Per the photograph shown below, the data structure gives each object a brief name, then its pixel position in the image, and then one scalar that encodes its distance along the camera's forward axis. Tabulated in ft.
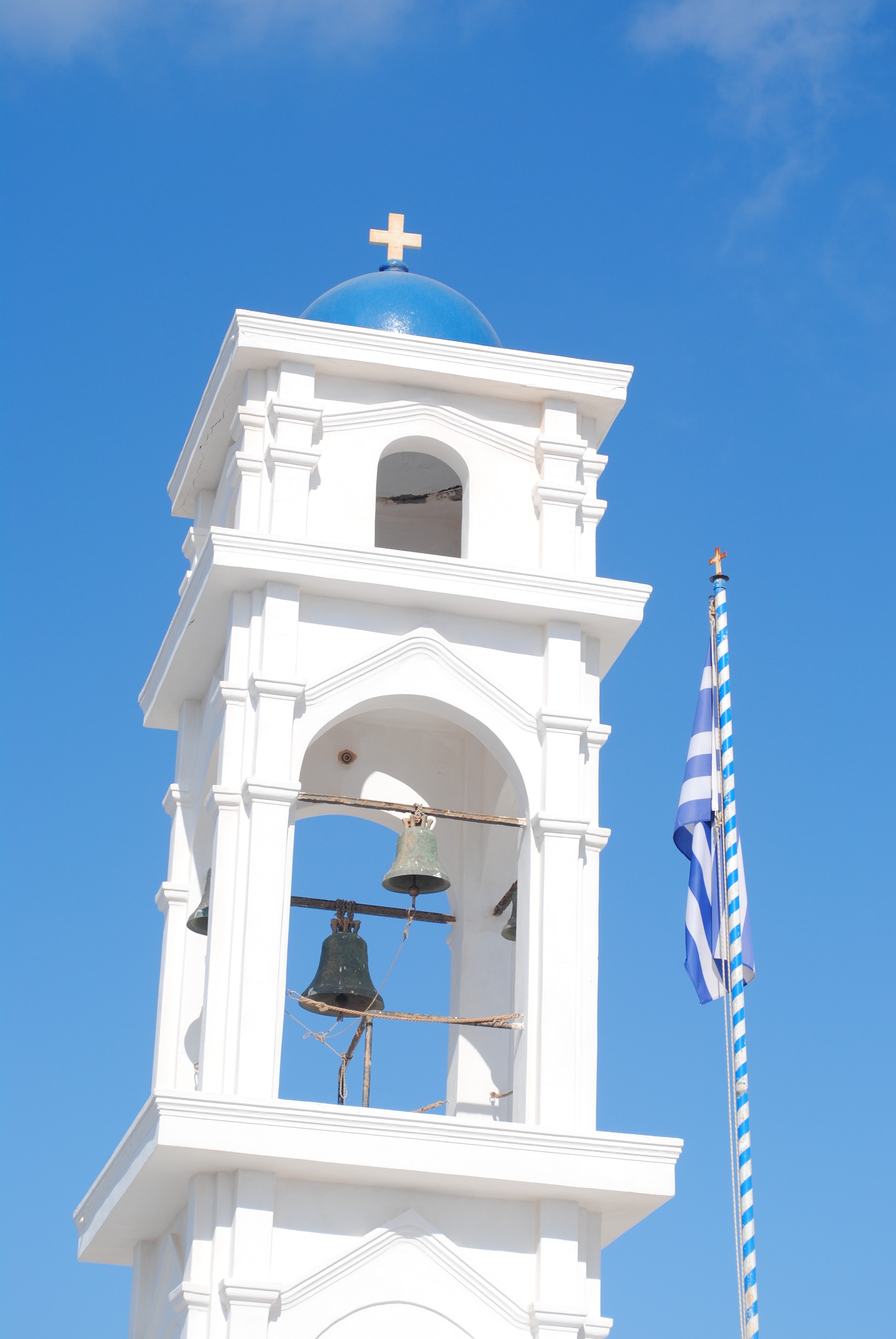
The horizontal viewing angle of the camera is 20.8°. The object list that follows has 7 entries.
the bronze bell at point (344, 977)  56.03
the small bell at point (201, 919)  57.11
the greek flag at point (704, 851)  58.23
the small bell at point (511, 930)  58.49
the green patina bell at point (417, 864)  56.29
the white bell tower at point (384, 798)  50.19
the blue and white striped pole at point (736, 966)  52.70
